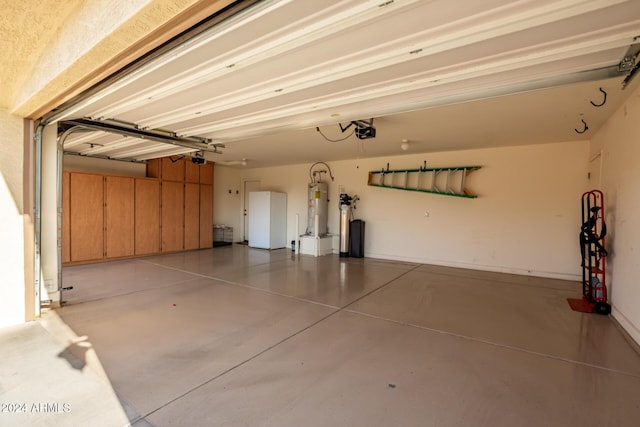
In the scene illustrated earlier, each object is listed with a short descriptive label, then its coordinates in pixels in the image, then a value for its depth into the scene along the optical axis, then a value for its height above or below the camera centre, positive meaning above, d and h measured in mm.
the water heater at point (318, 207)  7324 -20
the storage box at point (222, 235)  8719 -934
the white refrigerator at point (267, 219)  7977 -390
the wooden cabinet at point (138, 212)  5609 -182
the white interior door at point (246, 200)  9202 +162
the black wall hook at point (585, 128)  3855 +1198
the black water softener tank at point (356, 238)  6895 -766
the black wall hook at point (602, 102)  2837 +1190
